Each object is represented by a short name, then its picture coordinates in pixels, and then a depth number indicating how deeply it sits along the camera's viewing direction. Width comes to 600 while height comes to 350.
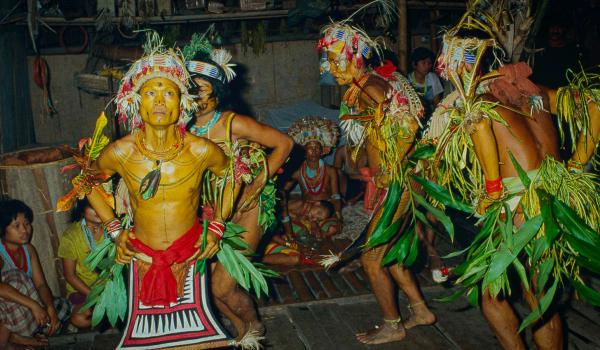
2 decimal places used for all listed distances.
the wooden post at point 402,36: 7.52
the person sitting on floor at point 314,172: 7.89
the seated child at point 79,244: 5.03
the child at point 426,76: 8.41
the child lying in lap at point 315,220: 7.48
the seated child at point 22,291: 4.43
